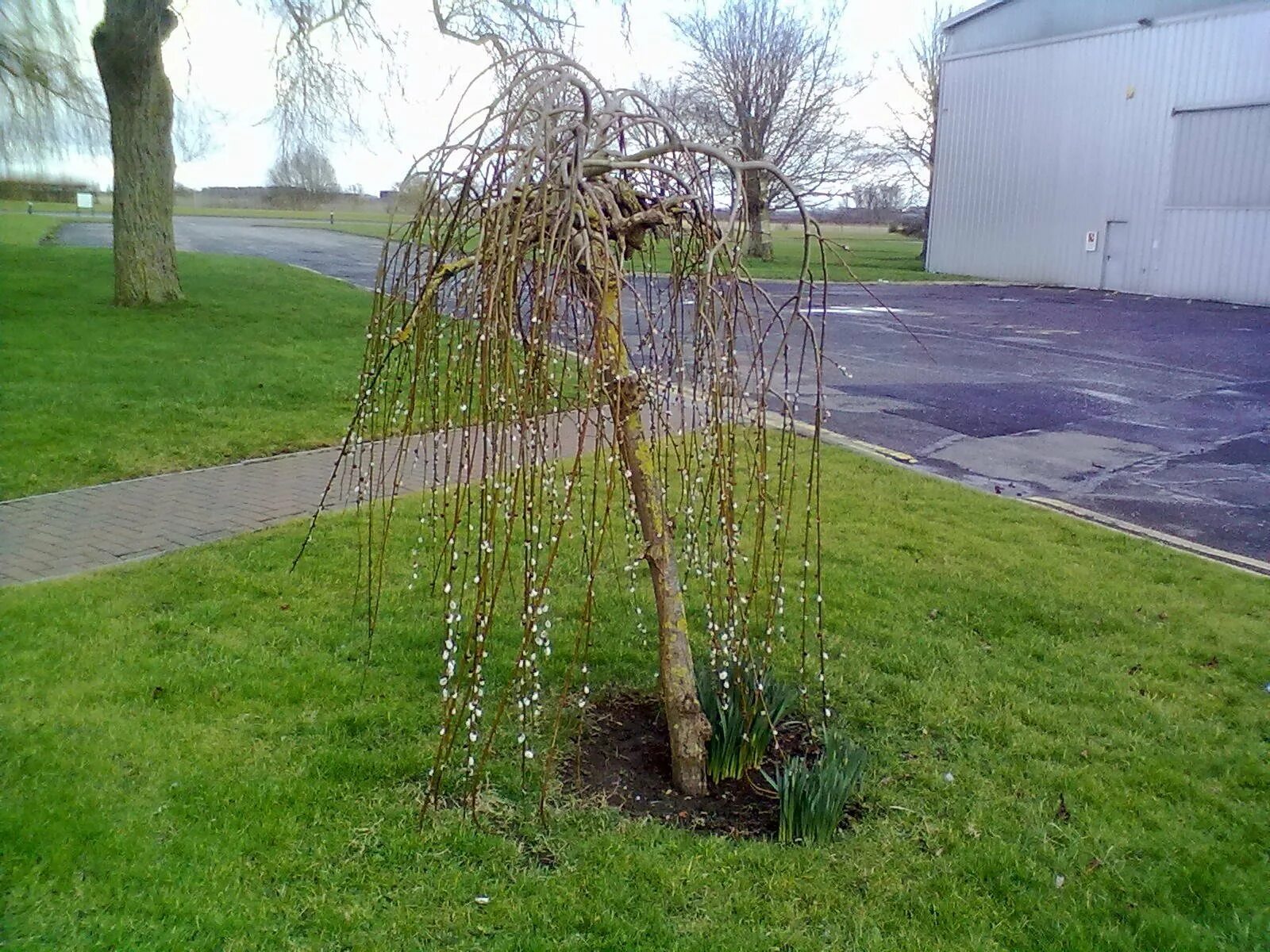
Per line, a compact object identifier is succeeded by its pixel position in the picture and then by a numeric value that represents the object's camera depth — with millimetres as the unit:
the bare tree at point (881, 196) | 44531
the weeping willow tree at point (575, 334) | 2973
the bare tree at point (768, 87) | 37000
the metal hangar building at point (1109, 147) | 24219
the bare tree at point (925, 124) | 42594
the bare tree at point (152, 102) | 13234
